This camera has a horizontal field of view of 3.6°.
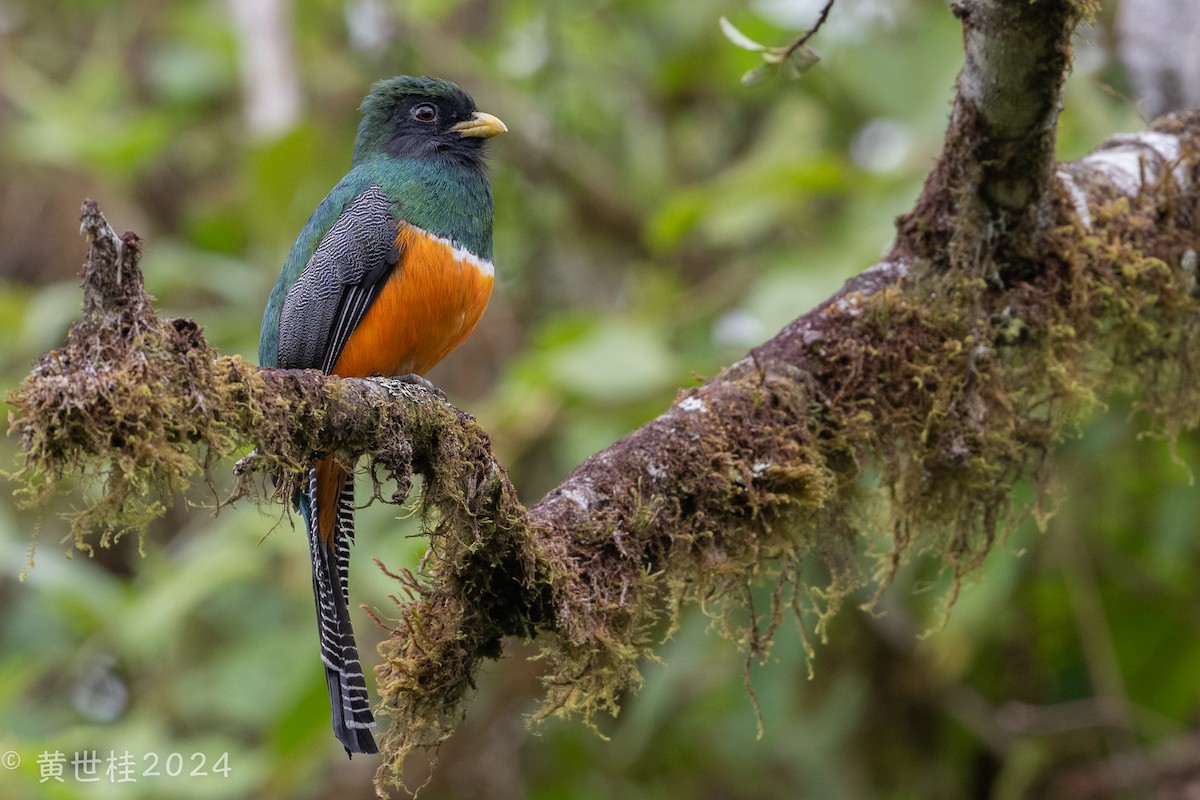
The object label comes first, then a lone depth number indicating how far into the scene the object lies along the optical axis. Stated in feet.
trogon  22.79
